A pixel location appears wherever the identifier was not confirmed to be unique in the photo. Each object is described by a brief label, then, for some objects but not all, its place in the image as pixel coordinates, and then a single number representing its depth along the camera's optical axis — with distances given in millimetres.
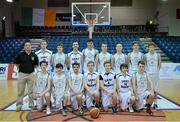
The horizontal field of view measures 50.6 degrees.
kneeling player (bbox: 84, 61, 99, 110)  4825
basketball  4373
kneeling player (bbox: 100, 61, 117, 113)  4864
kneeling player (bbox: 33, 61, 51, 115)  4821
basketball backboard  11577
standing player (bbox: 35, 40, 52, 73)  5303
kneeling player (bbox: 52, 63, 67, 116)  4818
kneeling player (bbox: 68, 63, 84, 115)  4768
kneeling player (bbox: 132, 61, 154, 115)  4821
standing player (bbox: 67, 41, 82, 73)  5391
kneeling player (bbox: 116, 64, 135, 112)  4837
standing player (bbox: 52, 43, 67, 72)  5352
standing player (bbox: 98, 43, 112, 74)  5396
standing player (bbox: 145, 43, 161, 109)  5214
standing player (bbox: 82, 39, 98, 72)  5429
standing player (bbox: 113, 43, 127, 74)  5381
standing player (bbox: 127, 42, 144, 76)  5271
